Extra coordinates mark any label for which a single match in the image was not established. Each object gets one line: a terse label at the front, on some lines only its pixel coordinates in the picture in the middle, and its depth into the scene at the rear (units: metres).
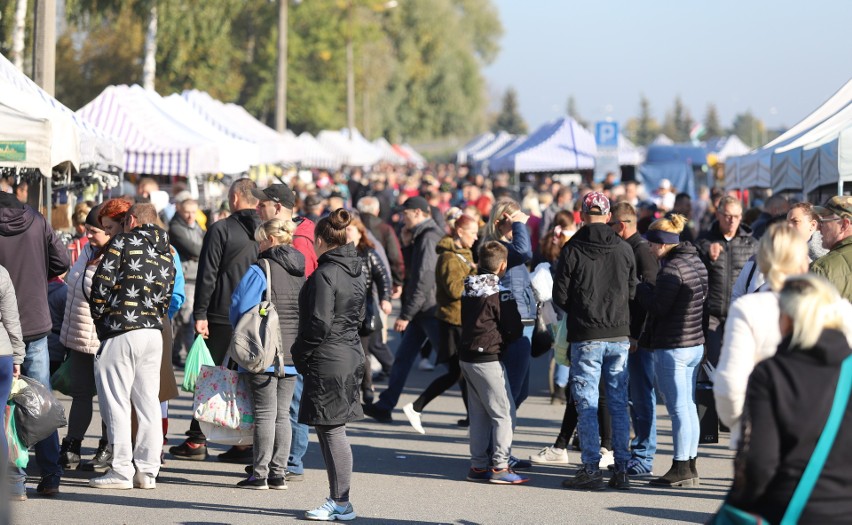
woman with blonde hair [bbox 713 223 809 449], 9.25
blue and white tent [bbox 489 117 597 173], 65.25
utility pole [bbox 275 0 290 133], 66.50
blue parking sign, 54.75
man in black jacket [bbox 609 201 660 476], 16.72
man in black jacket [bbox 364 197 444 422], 21.12
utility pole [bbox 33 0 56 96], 27.08
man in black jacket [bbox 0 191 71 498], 15.13
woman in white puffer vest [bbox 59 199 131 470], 15.67
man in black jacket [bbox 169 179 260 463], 17.08
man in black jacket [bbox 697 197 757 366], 19.31
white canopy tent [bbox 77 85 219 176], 34.47
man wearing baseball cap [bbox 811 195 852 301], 14.43
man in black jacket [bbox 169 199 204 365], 25.52
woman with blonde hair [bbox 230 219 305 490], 15.30
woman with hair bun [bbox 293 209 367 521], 13.91
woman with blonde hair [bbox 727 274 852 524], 7.79
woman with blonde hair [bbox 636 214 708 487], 15.81
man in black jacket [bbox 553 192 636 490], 15.74
